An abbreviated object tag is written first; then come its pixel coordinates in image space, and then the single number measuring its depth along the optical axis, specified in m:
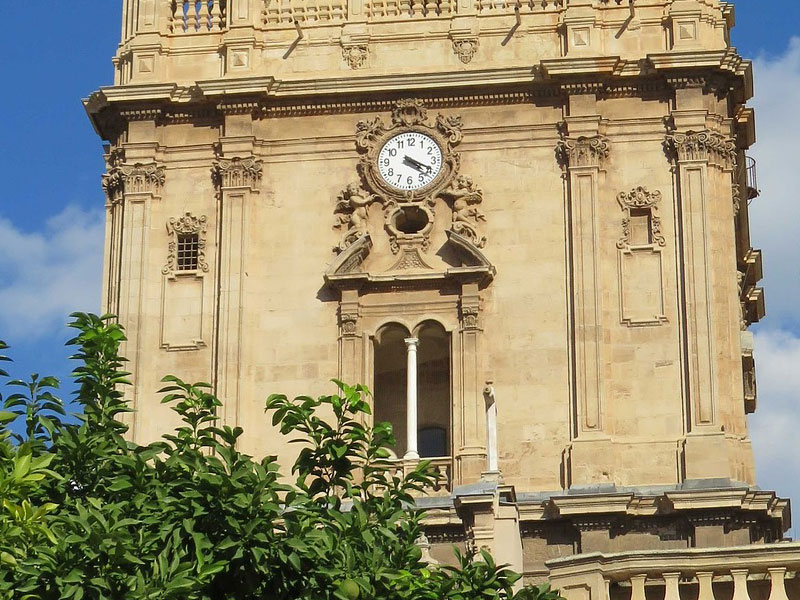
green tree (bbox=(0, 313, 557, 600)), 26.95
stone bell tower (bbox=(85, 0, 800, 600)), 45.22
